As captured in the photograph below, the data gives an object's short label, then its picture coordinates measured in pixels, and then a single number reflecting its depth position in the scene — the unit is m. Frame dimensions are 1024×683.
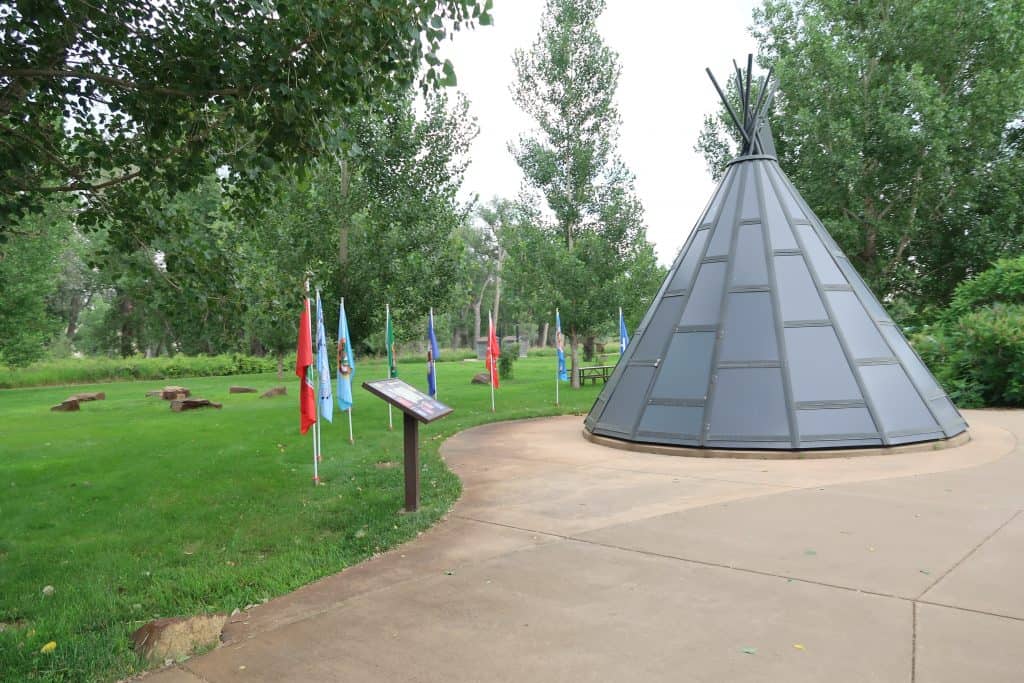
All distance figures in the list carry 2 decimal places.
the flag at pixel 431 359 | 15.38
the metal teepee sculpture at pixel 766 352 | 8.76
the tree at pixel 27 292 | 24.02
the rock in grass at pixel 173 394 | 23.01
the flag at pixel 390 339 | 14.13
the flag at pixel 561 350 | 20.07
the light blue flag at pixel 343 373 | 11.30
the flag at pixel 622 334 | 21.63
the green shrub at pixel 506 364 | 31.11
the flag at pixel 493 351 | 17.95
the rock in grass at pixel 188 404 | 19.28
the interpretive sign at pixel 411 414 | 6.48
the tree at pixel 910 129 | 23.09
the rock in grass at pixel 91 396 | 22.69
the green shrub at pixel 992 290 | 17.91
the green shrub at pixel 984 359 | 14.59
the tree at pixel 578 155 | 25.62
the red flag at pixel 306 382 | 8.19
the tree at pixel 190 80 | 5.85
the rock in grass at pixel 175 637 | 3.65
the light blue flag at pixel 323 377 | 9.97
